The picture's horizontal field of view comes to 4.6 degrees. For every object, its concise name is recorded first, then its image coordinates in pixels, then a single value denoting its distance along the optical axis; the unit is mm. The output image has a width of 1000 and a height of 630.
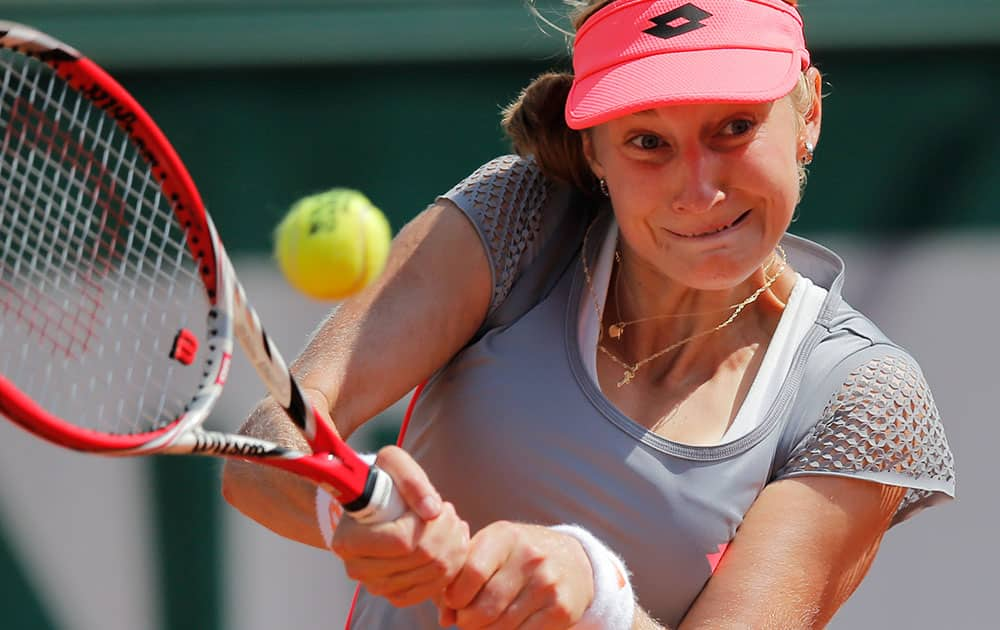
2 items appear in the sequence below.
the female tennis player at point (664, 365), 8538
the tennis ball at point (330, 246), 8357
